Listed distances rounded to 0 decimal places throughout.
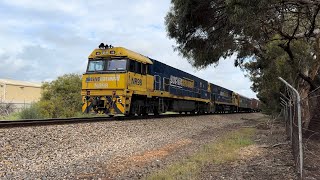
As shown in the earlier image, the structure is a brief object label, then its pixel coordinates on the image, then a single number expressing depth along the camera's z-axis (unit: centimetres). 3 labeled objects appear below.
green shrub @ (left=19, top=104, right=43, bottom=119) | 1557
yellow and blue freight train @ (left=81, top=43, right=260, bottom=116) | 1165
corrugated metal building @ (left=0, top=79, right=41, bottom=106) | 3656
